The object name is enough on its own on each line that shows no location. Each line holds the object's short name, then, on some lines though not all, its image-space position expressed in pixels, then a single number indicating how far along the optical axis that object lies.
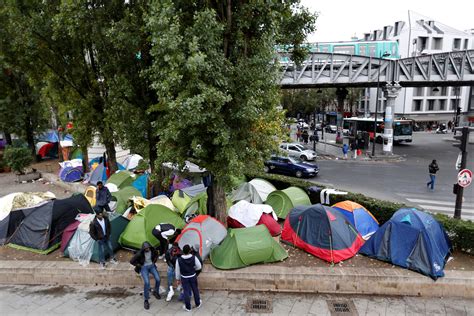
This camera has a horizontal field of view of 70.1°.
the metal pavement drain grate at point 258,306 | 7.41
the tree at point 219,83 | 7.59
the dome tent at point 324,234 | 8.79
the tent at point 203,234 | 8.54
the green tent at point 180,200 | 11.78
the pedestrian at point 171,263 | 7.39
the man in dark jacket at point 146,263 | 7.47
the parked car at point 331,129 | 52.48
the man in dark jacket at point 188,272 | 7.06
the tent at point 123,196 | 11.95
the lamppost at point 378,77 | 29.12
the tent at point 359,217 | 9.73
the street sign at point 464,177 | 10.33
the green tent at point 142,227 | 9.23
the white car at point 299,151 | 26.01
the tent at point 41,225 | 9.55
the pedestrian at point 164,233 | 8.24
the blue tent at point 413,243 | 8.02
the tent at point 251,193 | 12.85
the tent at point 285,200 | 11.78
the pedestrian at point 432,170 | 17.47
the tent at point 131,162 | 19.48
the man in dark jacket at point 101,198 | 10.91
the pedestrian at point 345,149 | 29.04
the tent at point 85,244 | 8.86
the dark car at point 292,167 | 21.10
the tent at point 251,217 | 10.41
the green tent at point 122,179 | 14.77
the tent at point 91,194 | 13.33
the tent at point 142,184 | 14.73
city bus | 36.53
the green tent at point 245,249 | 8.34
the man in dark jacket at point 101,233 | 8.46
